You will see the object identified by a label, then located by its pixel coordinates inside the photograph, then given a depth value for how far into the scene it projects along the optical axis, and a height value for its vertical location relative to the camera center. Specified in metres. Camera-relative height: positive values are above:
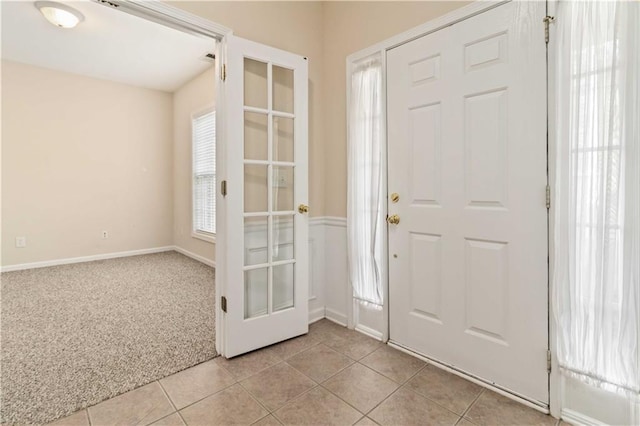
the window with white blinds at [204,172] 4.67 +0.53
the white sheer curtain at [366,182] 2.29 +0.18
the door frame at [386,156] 1.51 +0.26
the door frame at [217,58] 1.78 +0.99
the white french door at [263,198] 2.04 +0.06
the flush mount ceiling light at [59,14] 2.87 +1.88
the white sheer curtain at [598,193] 1.29 +0.05
